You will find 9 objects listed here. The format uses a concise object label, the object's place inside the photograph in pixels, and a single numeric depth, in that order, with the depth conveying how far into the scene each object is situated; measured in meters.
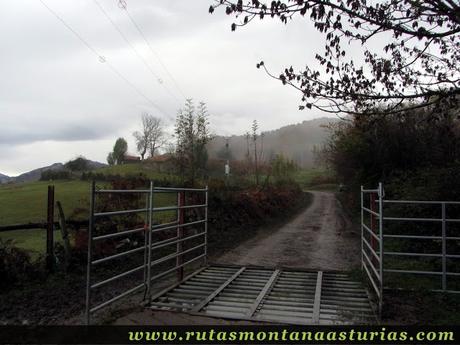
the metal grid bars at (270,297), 4.97
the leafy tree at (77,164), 38.25
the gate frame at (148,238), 4.14
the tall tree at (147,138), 50.81
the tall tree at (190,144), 15.38
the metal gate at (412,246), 5.25
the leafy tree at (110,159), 56.43
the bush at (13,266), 5.72
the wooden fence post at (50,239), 6.36
